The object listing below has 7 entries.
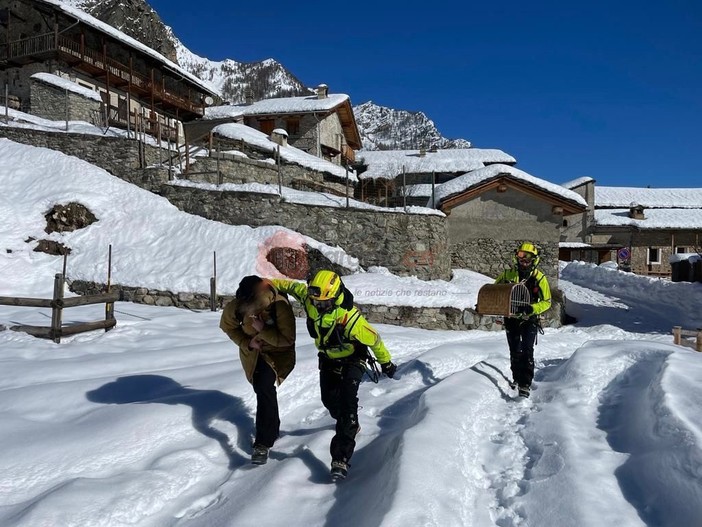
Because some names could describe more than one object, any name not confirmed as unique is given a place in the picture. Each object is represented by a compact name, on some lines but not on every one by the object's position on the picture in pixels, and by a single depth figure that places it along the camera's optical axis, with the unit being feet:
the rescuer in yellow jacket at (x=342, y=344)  12.53
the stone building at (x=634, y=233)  126.62
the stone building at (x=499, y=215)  64.39
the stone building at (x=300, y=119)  114.32
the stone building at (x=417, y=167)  116.47
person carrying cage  19.51
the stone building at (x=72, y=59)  87.09
